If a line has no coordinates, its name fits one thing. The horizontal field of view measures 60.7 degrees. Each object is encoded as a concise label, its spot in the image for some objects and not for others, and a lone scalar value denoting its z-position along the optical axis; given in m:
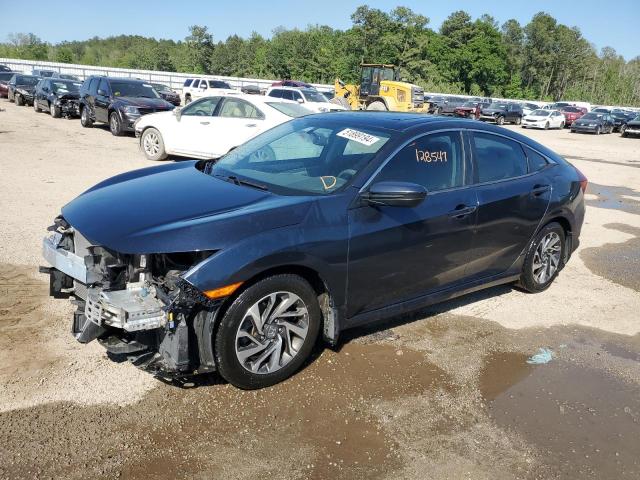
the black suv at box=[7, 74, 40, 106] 26.60
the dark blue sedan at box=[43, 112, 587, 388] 3.16
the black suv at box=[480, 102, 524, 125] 36.75
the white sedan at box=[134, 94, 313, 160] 11.54
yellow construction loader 30.19
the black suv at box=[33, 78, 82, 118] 21.22
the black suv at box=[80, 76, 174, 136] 15.75
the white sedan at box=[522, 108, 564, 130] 36.09
